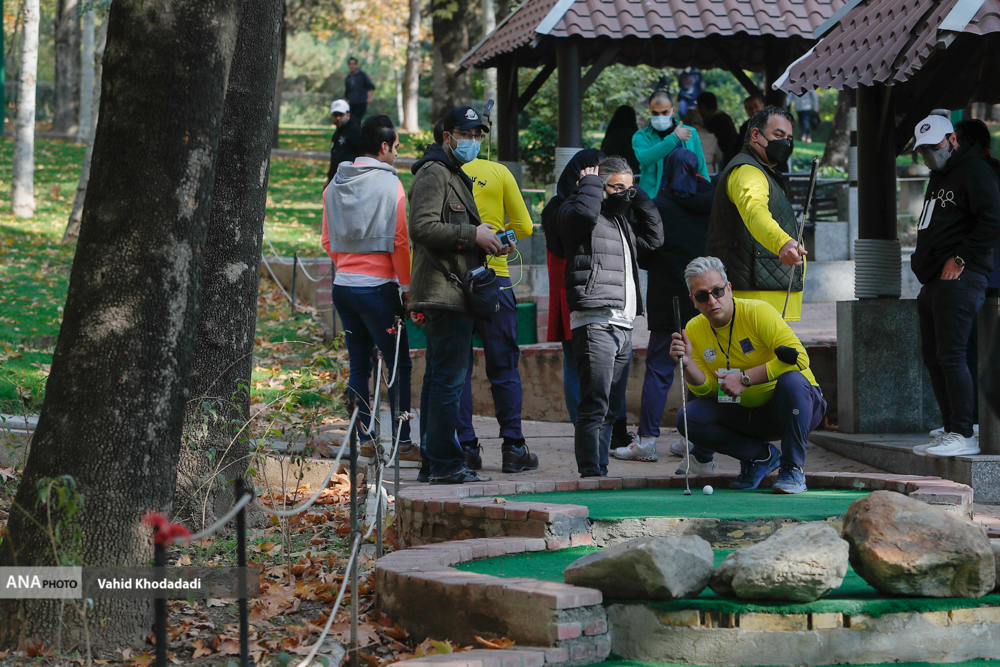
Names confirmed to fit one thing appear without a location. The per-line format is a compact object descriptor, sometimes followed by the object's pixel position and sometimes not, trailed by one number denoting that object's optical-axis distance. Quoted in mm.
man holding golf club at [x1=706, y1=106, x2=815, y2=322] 13203
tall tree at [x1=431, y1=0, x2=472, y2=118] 51750
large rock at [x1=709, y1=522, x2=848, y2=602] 7742
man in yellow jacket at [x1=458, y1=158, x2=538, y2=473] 13125
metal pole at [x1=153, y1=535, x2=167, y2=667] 5746
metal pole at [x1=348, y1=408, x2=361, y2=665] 8008
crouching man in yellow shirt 11594
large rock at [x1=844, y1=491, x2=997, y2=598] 7980
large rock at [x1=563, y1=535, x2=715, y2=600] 7809
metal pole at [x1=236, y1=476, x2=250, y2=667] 6344
